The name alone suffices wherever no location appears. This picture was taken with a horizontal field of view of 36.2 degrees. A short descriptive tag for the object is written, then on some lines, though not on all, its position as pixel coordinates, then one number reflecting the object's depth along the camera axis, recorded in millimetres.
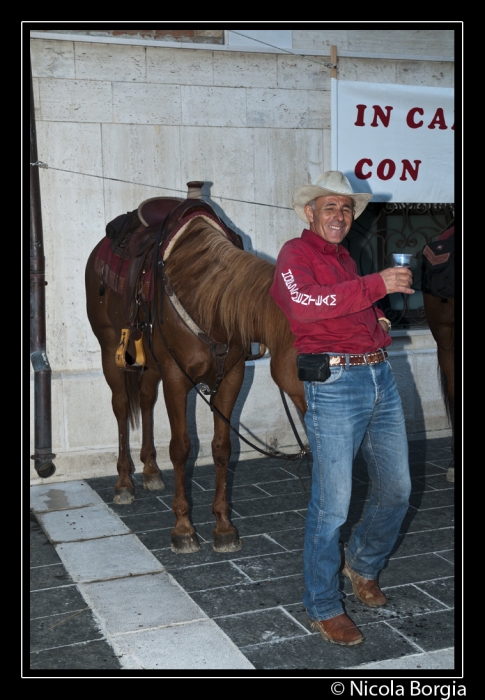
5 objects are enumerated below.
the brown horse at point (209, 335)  3547
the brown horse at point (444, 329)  5496
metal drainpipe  5867
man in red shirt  3061
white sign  6695
